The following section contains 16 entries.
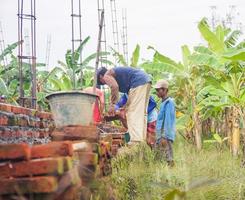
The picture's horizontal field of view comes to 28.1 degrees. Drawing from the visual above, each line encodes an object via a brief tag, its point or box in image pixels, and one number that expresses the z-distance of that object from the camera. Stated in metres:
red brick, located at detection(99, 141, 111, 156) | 4.30
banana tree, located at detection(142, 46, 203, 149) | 10.78
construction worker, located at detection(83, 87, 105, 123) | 6.49
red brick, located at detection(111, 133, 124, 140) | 7.07
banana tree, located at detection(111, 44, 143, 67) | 13.30
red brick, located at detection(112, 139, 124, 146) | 6.77
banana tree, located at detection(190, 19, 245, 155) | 8.74
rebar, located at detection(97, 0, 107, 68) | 10.61
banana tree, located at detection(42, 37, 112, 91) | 15.33
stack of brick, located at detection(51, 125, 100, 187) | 3.63
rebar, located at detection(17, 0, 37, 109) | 6.65
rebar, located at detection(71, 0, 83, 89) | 8.40
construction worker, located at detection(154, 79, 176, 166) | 6.80
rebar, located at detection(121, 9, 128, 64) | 16.91
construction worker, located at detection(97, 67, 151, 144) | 6.97
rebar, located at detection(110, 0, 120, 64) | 14.76
